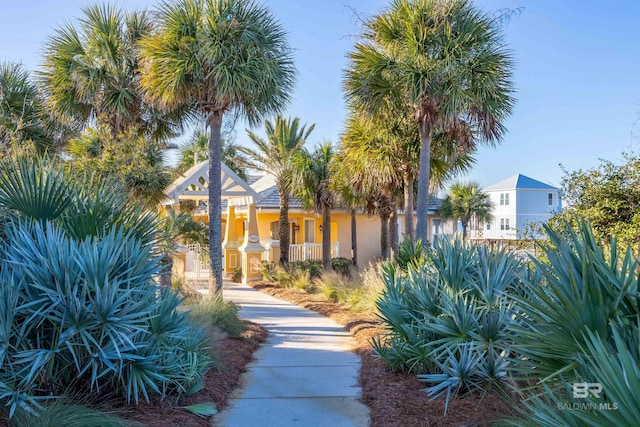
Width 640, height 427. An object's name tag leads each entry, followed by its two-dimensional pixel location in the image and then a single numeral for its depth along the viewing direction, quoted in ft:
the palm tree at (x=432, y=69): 39.29
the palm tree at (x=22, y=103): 48.80
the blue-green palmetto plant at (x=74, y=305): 15.40
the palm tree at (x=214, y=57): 36.06
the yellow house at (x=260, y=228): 66.69
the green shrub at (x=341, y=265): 73.03
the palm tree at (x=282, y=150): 72.46
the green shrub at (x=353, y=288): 41.74
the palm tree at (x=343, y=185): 58.44
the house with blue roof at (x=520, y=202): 162.81
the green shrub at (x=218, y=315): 30.37
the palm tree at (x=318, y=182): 67.46
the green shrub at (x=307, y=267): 68.69
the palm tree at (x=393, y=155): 49.42
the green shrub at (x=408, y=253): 33.63
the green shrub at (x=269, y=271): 71.41
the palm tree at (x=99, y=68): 44.98
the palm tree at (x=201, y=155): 83.97
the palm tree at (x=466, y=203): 133.28
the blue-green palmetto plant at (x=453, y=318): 19.49
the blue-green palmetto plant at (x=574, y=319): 10.43
